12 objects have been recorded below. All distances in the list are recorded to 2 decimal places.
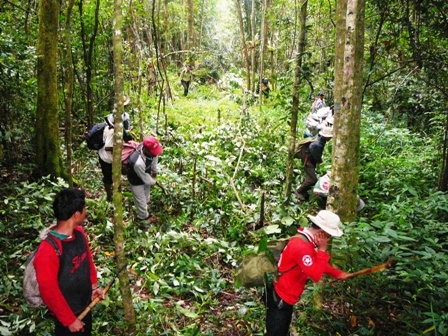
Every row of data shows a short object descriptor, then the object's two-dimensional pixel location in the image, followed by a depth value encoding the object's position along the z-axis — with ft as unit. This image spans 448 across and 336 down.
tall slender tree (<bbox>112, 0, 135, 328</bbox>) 10.74
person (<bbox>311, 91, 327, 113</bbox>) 41.55
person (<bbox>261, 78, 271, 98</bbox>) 54.24
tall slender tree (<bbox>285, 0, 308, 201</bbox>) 20.47
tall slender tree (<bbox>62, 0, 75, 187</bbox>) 17.95
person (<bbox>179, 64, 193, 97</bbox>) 53.26
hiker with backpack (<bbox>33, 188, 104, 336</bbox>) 8.64
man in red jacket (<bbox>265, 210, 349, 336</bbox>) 9.84
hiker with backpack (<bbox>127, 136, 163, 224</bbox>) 18.60
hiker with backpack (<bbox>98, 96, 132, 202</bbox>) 19.63
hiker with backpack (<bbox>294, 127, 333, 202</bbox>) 22.22
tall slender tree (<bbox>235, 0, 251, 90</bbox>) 52.38
